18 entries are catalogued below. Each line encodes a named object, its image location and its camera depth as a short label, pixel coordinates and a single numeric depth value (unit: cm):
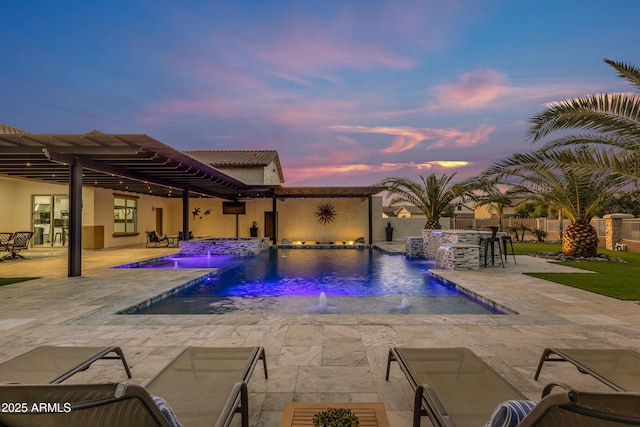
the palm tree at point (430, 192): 1541
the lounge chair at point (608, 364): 223
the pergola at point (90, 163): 734
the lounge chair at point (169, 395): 119
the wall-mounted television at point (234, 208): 2180
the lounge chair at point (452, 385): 187
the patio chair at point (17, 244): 1220
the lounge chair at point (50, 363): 222
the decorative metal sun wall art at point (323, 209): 2202
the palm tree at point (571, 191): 1120
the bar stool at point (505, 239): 1060
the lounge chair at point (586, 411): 115
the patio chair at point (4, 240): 1194
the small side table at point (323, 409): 172
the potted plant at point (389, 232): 2170
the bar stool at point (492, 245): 1013
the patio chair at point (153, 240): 1741
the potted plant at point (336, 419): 151
